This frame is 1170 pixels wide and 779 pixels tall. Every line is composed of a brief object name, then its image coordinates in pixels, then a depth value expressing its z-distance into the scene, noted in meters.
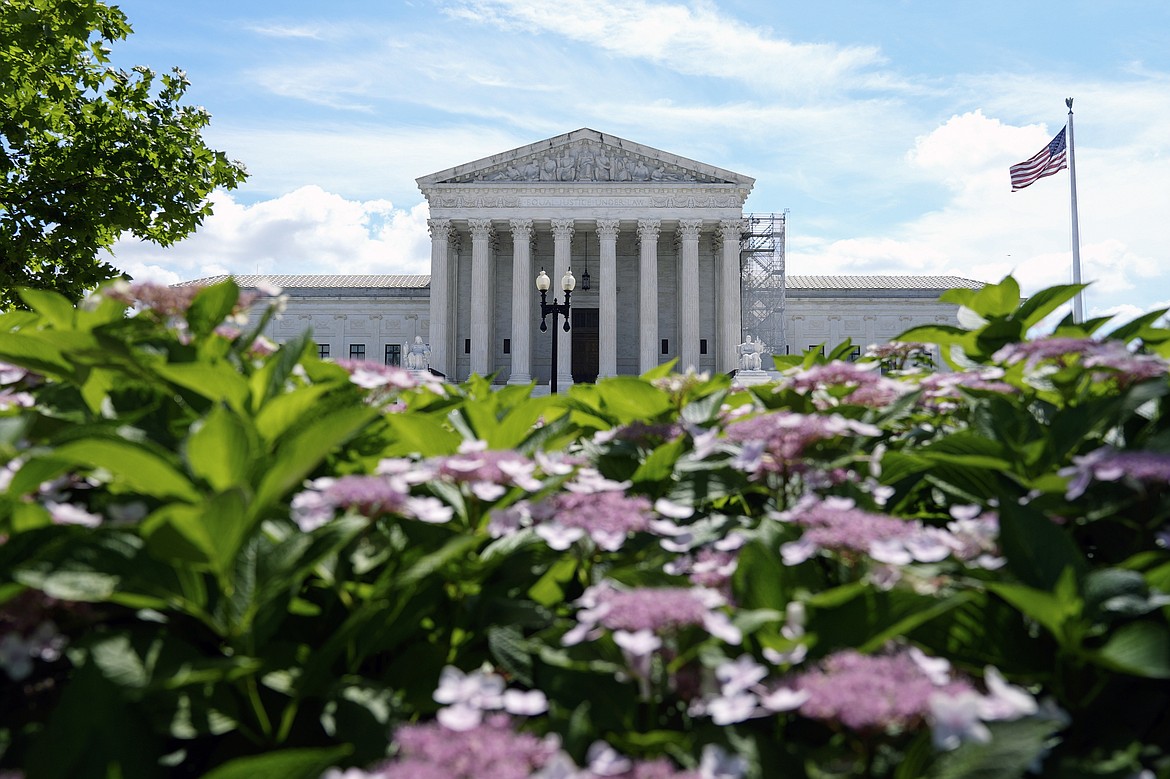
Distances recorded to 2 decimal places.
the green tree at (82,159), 13.46
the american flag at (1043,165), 28.83
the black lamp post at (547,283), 24.37
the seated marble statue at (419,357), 37.19
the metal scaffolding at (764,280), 46.28
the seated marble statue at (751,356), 37.09
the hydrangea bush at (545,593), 1.12
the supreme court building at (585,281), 42.12
